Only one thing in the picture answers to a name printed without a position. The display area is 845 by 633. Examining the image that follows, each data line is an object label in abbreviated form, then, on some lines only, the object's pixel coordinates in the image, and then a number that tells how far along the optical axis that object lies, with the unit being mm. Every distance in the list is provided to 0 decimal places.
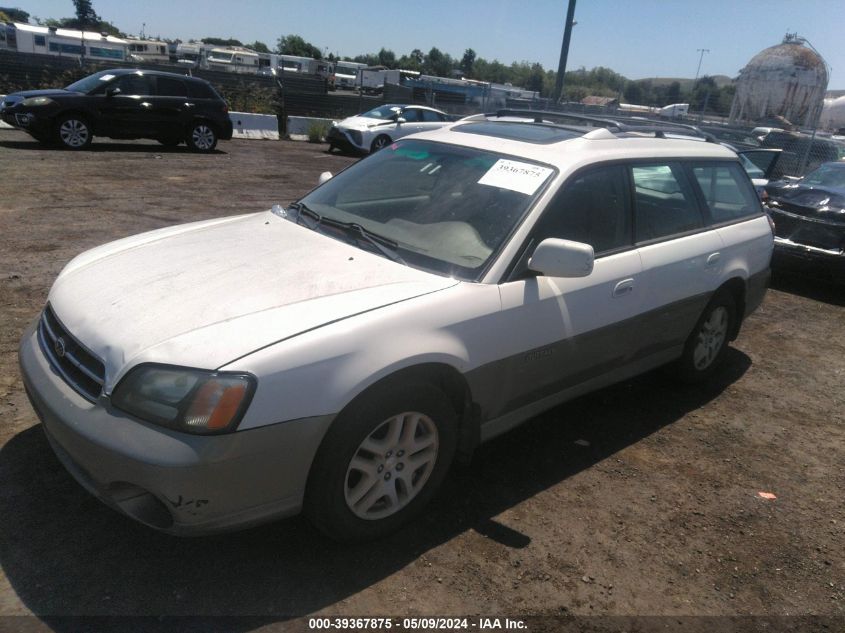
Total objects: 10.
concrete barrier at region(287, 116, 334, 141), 21158
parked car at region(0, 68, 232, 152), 12852
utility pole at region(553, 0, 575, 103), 15750
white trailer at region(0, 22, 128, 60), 41344
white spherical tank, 41719
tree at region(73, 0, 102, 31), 109125
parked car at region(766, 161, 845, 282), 7547
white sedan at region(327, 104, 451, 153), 17812
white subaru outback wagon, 2254
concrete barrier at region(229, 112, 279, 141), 19703
